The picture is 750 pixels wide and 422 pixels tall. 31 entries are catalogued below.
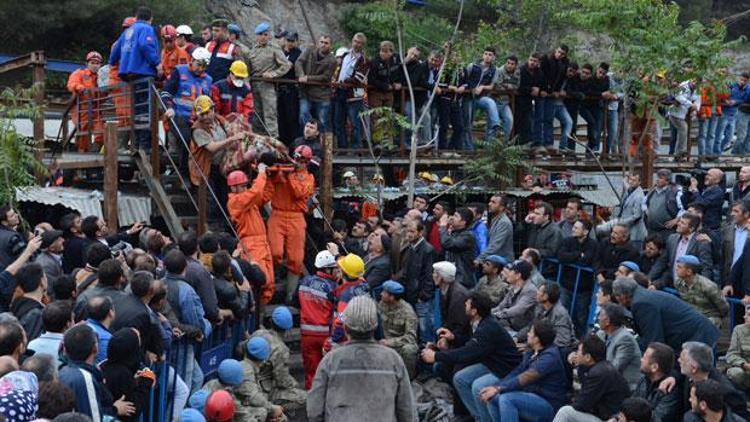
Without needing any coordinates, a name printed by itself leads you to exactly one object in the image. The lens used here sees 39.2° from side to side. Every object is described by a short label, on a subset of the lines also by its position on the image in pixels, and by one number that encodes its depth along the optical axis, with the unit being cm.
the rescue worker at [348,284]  1095
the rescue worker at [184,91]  1369
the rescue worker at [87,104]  1492
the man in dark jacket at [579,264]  1298
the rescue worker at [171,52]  1480
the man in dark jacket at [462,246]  1301
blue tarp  2097
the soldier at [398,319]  1105
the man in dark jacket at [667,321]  973
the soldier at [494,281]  1177
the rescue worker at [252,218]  1226
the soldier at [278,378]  1013
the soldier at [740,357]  983
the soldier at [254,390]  932
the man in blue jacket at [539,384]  945
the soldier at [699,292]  1085
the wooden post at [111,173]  1328
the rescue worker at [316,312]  1136
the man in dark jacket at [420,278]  1226
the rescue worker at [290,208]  1289
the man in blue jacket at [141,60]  1380
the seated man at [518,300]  1116
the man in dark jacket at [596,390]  862
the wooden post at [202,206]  1330
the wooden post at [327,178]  1427
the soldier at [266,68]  1532
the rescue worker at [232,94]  1409
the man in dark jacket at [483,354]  1005
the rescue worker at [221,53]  1472
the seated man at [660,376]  845
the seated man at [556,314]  1041
